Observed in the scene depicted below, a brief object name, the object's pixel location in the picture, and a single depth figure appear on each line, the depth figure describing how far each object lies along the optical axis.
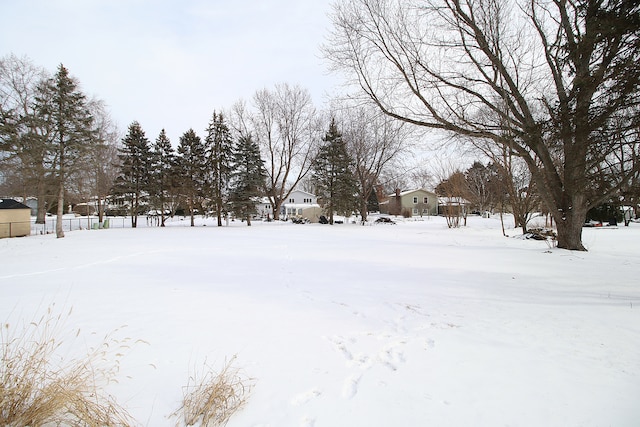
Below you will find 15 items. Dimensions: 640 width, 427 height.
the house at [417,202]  57.13
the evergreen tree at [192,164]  29.19
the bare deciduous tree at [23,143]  17.05
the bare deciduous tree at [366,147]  30.53
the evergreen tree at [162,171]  28.20
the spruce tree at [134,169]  26.83
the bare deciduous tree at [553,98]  5.33
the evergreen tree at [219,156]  29.52
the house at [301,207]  42.91
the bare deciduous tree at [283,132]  34.16
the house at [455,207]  27.39
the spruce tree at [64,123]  16.55
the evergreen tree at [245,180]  29.78
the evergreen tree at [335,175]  29.05
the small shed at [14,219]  19.56
